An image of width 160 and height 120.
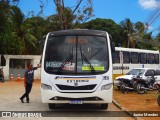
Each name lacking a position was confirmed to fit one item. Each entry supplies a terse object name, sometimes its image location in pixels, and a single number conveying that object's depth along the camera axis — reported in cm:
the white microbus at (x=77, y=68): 548
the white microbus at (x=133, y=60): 1395
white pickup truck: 1022
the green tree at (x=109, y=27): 3057
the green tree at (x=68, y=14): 1448
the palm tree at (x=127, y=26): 3089
